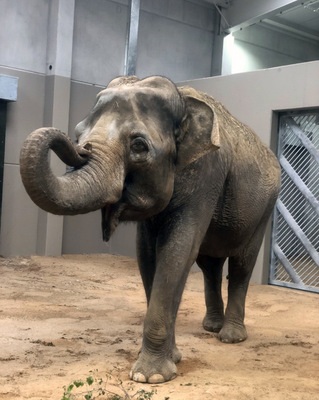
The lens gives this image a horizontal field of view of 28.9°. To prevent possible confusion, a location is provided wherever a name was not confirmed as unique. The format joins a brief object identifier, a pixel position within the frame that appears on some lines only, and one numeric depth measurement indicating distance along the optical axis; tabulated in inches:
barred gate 320.2
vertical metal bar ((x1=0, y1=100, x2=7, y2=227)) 379.6
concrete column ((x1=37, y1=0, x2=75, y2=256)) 393.4
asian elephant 128.0
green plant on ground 129.2
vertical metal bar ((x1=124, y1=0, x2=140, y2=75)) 378.6
